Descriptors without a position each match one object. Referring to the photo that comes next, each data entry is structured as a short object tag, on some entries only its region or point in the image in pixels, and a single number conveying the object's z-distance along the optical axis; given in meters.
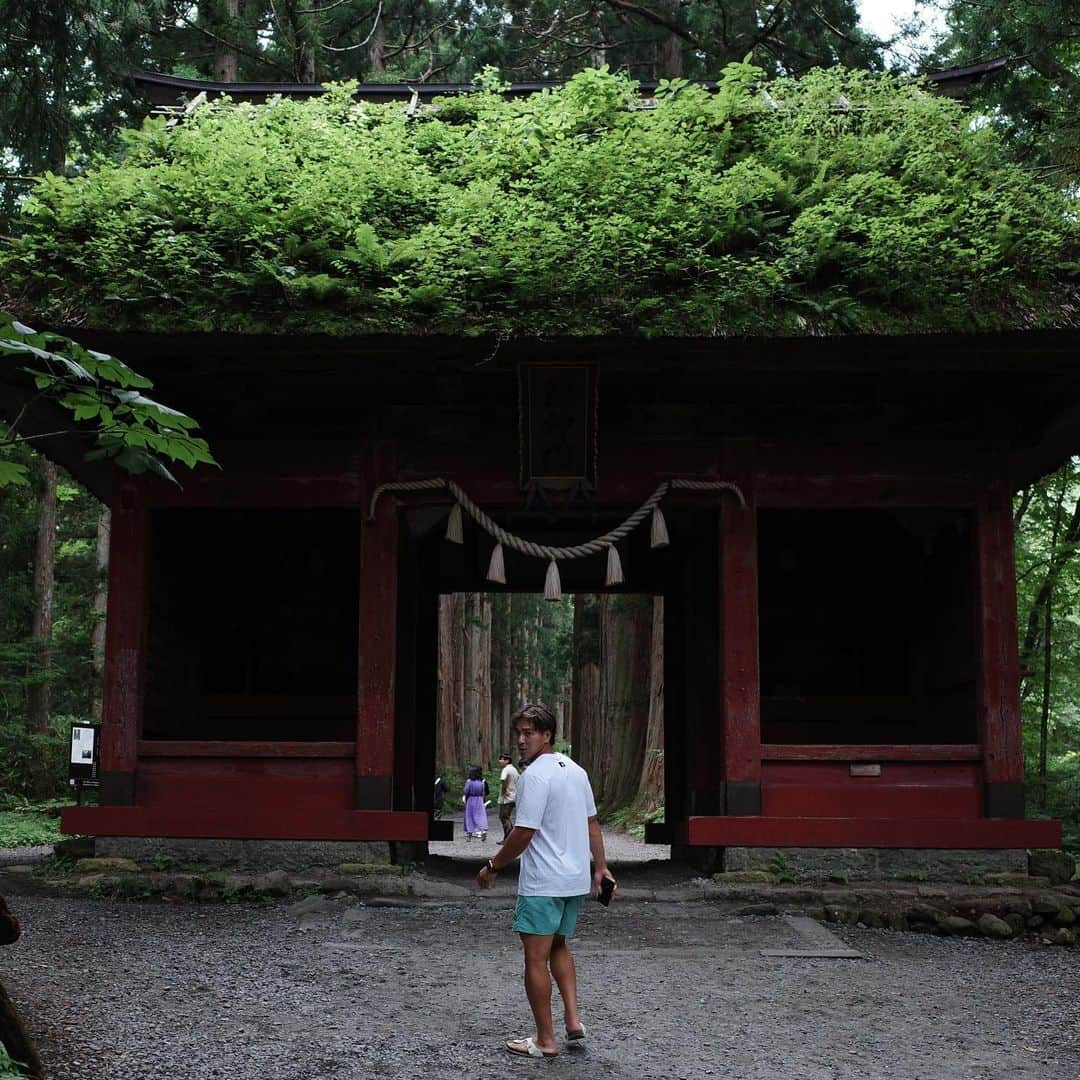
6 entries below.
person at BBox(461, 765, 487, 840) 20.17
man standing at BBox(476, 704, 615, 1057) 4.66
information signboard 11.59
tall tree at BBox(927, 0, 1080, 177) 11.71
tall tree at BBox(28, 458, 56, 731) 20.30
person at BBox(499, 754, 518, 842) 17.11
